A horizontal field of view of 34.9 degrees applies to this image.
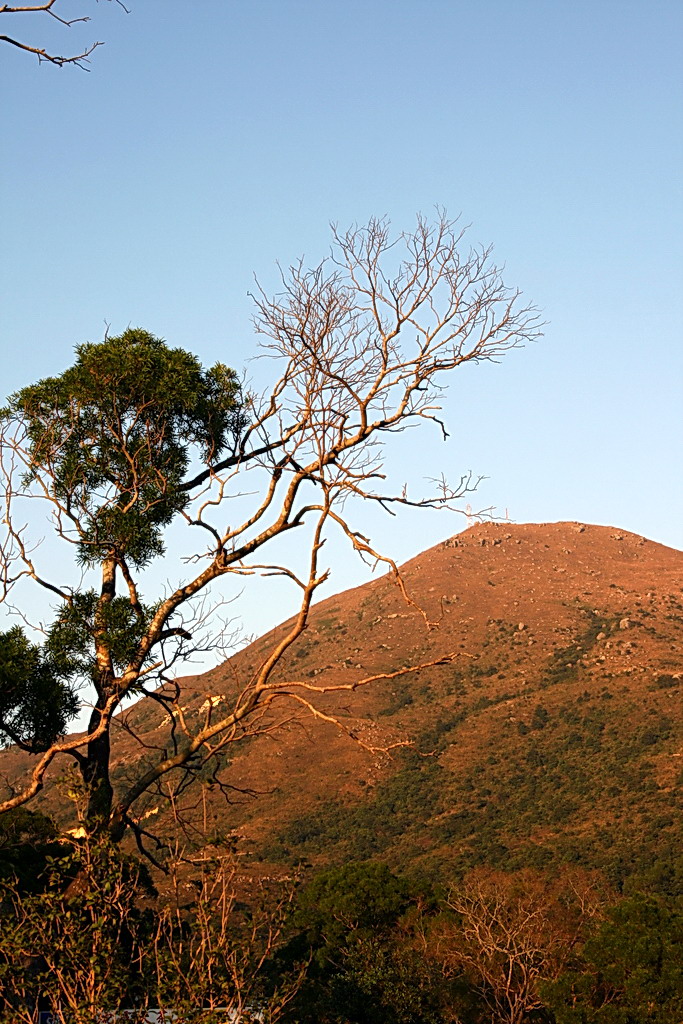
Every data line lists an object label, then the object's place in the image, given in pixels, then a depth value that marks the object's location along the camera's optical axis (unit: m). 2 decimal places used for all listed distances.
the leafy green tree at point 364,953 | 17.80
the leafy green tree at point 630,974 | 20.19
